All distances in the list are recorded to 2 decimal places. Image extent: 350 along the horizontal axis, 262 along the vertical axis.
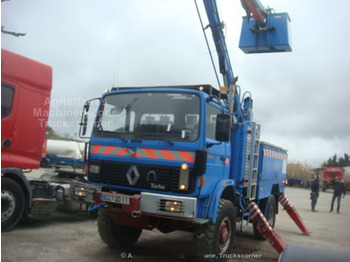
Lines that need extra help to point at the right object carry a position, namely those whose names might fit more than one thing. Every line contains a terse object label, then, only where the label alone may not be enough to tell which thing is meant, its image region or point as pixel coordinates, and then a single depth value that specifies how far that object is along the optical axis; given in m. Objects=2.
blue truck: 4.70
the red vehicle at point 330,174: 37.19
